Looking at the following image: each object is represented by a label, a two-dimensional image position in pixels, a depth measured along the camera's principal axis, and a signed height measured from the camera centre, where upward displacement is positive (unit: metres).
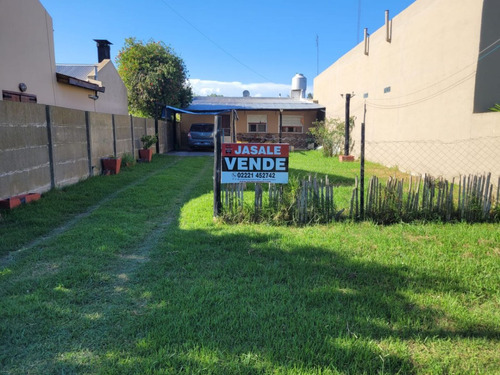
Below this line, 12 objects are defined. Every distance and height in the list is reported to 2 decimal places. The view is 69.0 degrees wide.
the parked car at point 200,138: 21.67 +0.12
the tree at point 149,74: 20.98 +3.79
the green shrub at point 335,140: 18.58 +0.02
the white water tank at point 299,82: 32.85 +5.27
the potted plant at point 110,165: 11.45 -0.79
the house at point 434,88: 8.77 +1.64
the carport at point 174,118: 20.58 +1.42
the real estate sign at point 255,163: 5.96 -0.38
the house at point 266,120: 24.90 +1.39
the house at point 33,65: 9.13 +2.08
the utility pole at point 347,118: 16.64 +1.03
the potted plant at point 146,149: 15.32 -0.39
